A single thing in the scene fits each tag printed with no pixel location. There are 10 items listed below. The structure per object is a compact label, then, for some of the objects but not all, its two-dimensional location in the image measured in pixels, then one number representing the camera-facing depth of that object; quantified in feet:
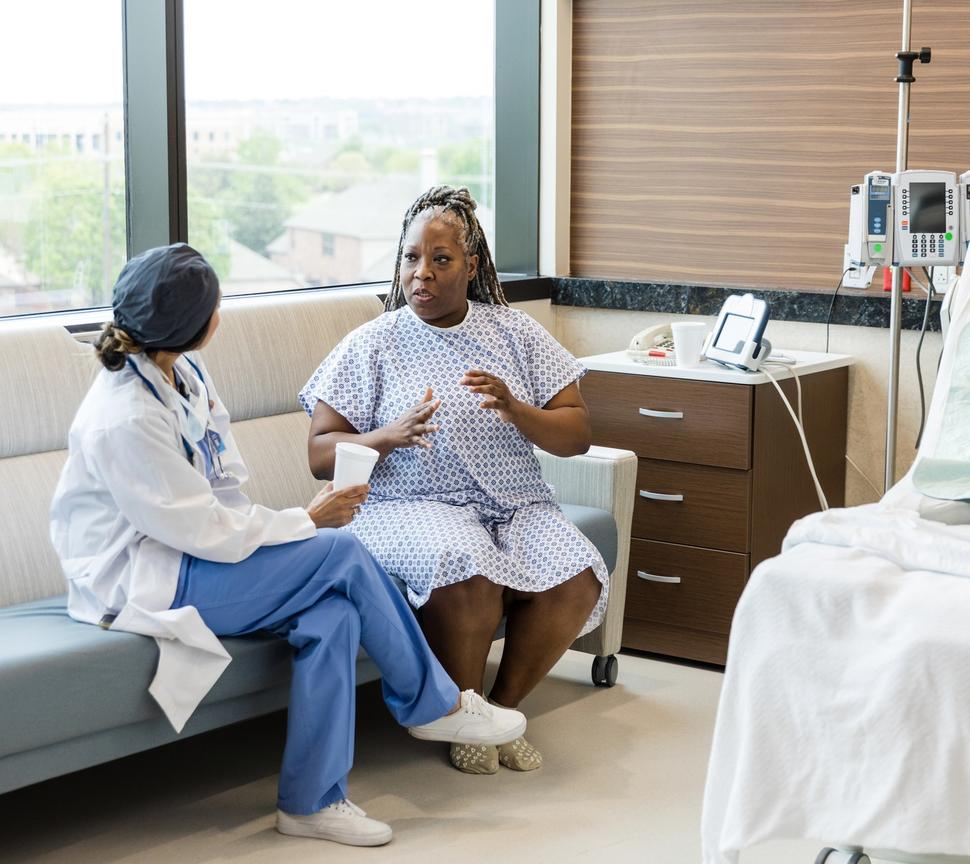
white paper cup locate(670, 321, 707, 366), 11.69
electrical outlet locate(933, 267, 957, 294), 11.78
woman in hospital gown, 9.21
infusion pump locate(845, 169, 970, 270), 10.85
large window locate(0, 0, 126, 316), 11.21
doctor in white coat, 7.73
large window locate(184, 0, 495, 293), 14.39
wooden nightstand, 11.31
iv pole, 10.83
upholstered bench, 7.41
